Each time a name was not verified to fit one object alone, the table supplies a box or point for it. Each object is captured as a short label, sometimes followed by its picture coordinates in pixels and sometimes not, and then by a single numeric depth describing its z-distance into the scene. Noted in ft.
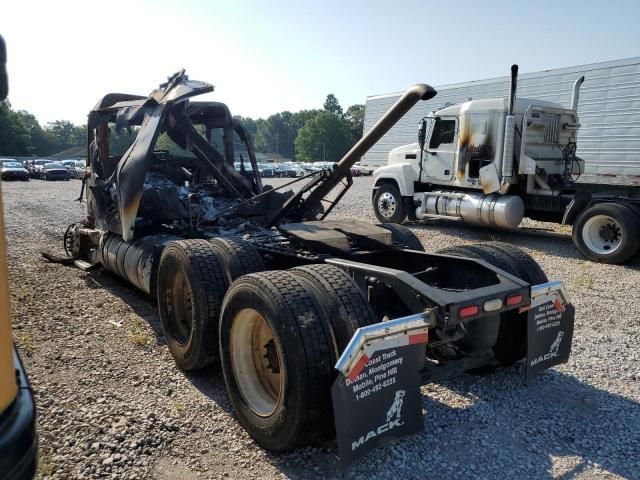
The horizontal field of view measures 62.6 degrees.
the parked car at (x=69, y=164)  138.25
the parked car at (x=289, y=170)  156.97
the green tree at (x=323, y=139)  303.68
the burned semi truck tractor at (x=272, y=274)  9.61
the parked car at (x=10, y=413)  5.67
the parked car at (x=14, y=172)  109.70
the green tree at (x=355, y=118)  320.70
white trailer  38.99
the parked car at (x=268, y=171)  148.32
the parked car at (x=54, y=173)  121.80
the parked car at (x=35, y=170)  128.82
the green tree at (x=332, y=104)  409.61
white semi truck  31.07
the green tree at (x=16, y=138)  191.62
